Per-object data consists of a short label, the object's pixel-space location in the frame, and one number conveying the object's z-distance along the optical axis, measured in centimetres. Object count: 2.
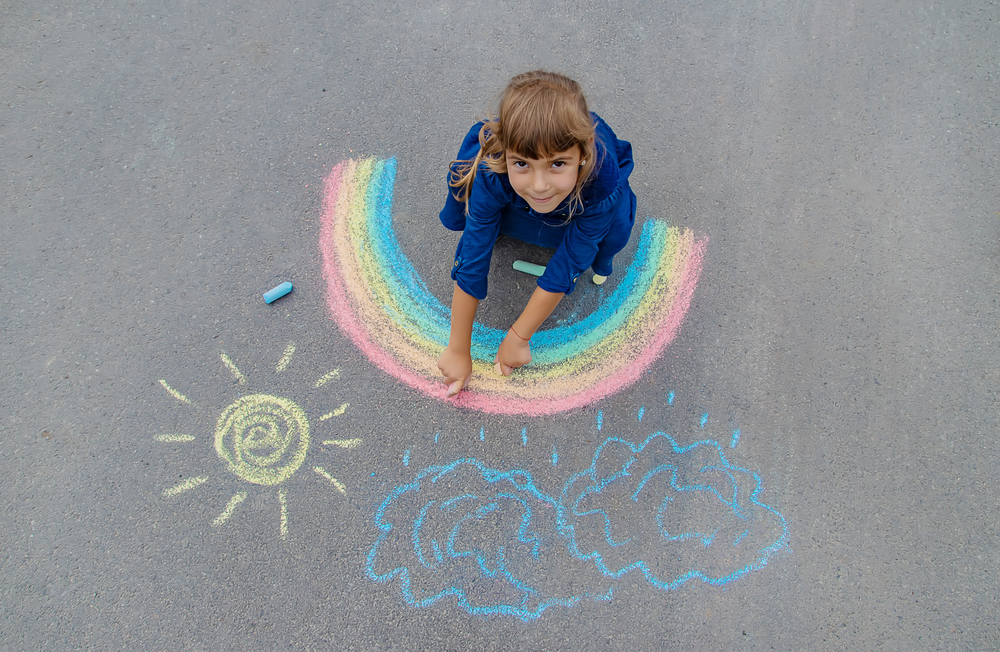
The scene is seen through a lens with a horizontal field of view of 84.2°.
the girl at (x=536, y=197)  149
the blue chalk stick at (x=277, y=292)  235
